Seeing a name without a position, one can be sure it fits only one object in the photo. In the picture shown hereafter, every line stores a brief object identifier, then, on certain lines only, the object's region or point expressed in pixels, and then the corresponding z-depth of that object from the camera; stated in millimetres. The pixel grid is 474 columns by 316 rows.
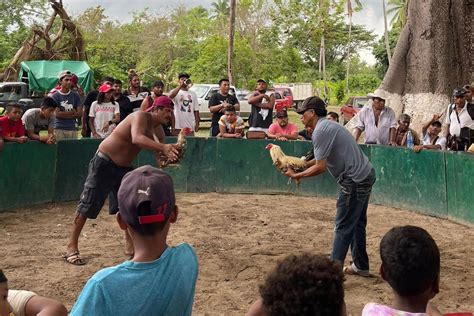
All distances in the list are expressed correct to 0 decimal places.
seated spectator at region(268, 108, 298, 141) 10898
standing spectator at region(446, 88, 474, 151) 9367
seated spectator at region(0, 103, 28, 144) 8875
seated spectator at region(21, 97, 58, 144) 9109
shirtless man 6177
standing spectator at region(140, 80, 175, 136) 10586
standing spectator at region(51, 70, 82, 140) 10016
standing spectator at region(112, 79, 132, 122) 10422
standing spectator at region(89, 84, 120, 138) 10164
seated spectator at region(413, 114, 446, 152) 9945
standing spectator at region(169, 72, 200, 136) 11266
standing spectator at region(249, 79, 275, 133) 11164
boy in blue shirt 2094
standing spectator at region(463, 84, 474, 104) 9492
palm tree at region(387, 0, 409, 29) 63562
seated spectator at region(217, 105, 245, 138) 11203
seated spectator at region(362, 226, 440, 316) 2412
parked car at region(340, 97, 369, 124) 23953
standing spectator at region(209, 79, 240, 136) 11312
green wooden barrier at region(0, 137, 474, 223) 8836
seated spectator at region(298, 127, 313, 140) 11047
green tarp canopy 22875
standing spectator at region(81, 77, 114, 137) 10359
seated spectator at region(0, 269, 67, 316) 2828
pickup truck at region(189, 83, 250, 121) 24469
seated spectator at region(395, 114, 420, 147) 10070
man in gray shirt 5590
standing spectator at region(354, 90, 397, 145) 9906
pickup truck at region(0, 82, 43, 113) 19875
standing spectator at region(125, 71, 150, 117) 10825
